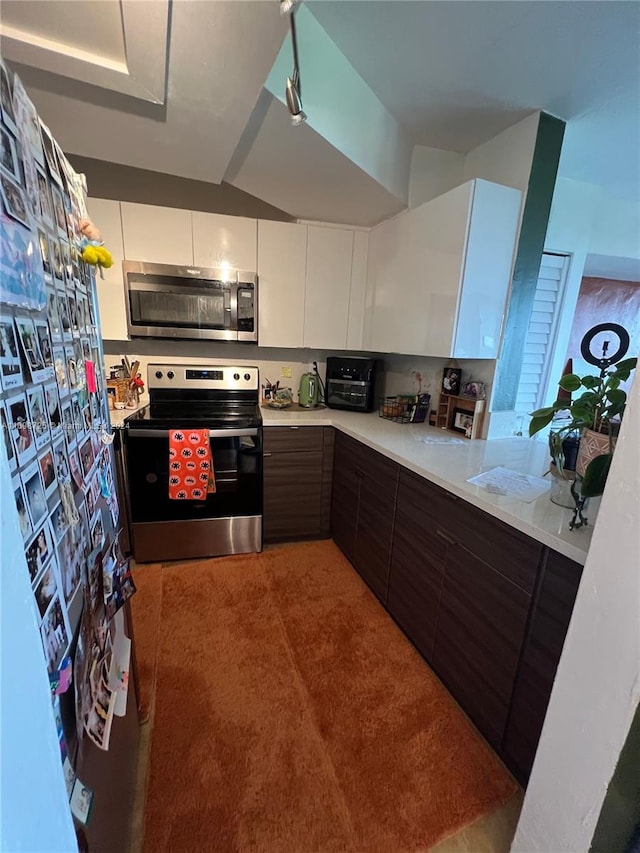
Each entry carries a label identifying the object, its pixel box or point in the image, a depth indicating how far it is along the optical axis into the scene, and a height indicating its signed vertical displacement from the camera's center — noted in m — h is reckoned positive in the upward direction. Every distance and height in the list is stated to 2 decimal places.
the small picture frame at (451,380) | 2.13 -0.19
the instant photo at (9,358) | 0.47 -0.04
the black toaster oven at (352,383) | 2.58 -0.28
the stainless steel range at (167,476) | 2.07 -0.84
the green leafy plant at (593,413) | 0.94 -0.16
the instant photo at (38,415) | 0.53 -0.13
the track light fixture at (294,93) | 1.12 +0.77
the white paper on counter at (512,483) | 1.29 -0.50
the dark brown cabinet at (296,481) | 2.29 -0.91
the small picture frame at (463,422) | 2.03 -0.41
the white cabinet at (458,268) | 1.69 +0.40
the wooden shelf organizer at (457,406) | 1.98 -0.34
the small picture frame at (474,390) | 1.99 -0.22
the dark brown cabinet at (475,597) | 1.07 -0.90
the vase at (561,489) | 1.16 -0.44
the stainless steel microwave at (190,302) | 2.18 +0.21
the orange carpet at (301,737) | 1.06 -1.40
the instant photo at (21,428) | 0.48 -0.13
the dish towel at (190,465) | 2.04 -0.73
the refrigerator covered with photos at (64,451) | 0.50 -0.20
